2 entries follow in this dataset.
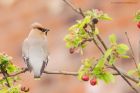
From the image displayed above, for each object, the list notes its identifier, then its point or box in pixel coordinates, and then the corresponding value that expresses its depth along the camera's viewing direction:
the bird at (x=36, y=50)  9.42
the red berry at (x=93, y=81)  8.56
